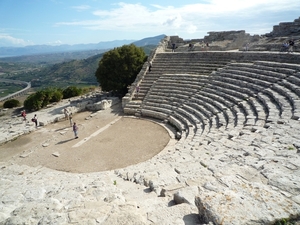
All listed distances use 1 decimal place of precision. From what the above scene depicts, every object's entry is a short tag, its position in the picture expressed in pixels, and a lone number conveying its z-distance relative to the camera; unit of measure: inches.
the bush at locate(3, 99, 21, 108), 1005.4
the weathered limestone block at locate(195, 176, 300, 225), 129.8
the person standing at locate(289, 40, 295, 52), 656.1
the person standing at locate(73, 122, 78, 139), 561.9
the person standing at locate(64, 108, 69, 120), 730.7
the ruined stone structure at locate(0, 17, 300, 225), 147.3
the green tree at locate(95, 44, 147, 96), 882.1
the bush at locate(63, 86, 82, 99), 1087.6
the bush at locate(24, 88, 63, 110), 848.9
